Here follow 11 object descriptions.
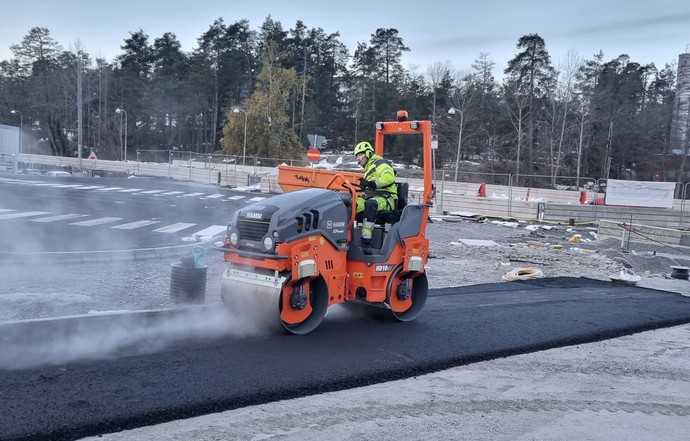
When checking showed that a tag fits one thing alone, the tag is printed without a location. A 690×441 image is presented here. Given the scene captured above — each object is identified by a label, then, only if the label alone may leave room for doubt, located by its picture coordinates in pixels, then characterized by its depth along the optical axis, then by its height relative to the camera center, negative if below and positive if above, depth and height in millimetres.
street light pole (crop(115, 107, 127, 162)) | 55938 -523
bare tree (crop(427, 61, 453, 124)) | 59438 +8178
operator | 6867 -294
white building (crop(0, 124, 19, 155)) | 22609 +31
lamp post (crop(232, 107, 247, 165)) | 50731 +1554
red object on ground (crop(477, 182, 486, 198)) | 29856 -1264
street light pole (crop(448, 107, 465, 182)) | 48475 +3609
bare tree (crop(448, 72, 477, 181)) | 54225 +6066
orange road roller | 6012 -983
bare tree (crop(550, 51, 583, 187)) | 50094 +4939
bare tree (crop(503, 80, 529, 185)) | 51019 +5198
